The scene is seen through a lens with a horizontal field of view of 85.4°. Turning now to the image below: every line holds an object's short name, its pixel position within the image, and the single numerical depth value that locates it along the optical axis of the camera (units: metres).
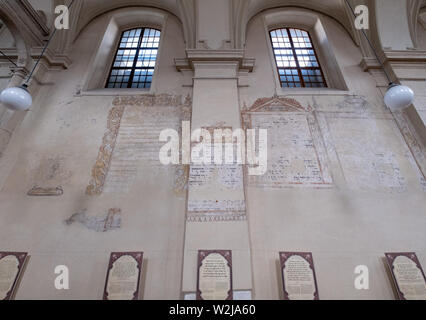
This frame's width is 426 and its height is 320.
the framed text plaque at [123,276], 3.16
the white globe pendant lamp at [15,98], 3.14
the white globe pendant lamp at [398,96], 3.23
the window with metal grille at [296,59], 5.94
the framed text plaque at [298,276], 3.12
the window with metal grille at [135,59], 5.93
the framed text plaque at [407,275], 3.13
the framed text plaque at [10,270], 3.17
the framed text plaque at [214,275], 2.97
